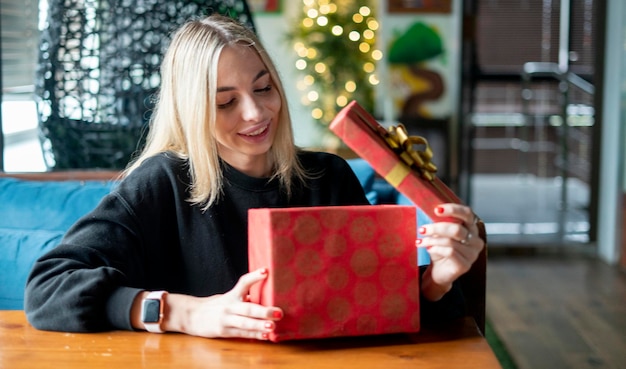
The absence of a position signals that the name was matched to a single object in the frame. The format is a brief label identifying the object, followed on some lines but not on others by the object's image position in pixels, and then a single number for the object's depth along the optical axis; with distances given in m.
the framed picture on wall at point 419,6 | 5.41
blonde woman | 1.22
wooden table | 1.08
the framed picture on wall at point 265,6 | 6.59
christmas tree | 5.91
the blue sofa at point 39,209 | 1.93
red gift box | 1.07
